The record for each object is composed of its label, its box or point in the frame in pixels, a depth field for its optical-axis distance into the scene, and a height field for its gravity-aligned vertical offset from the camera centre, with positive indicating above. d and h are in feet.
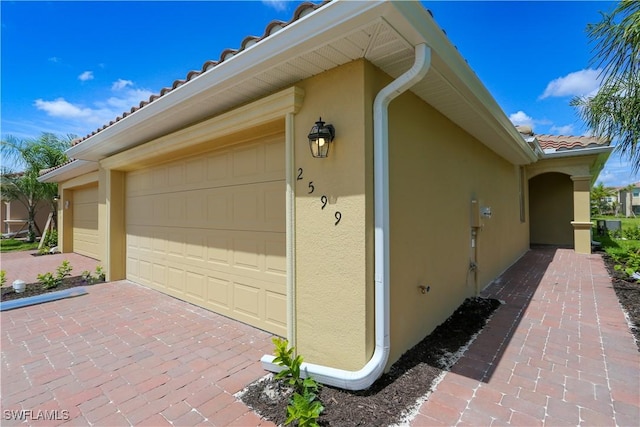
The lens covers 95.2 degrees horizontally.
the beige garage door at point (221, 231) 13.83 -0.97
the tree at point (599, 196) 107.65 +5.83
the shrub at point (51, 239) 48.32 -3.89
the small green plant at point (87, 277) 24.41 -5.26
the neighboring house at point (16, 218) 66.39 -0.43
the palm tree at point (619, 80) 15.05 +7.77
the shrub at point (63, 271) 24.97 -4.88
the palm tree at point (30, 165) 51.52 +9.36
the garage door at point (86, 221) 37.93 -0.79
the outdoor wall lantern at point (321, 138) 9.54 +2.49
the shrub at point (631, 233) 47.60 -3.78
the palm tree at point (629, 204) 154.49 +3.90
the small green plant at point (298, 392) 7.42 -5.16
